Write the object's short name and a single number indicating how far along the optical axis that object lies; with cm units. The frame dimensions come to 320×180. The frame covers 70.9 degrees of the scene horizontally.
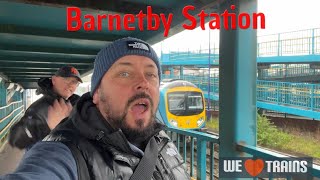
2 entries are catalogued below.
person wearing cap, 220
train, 948
